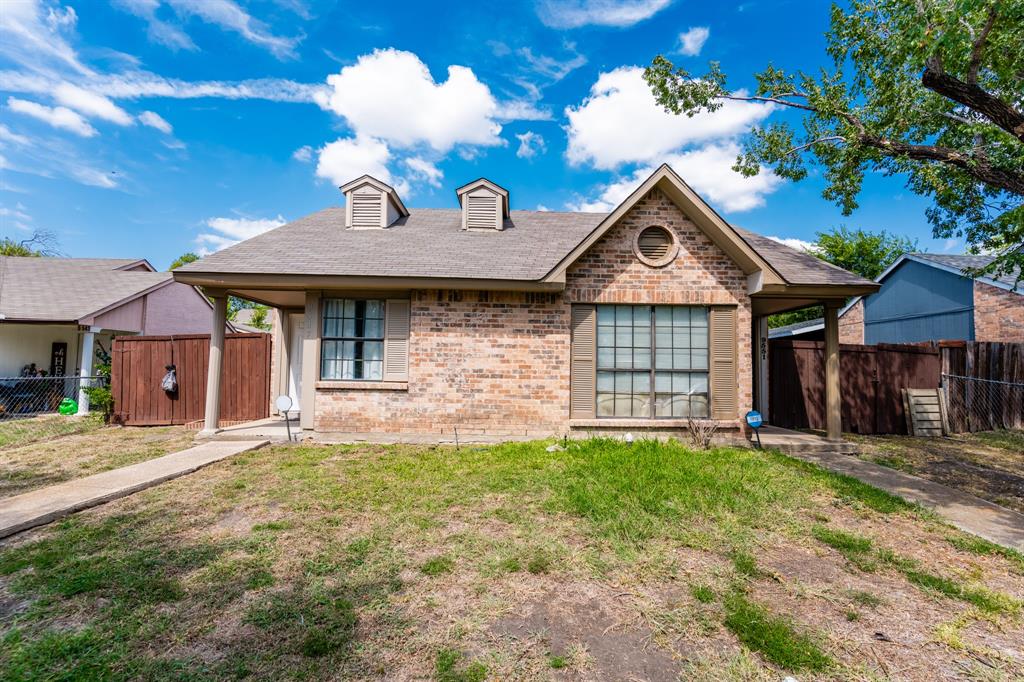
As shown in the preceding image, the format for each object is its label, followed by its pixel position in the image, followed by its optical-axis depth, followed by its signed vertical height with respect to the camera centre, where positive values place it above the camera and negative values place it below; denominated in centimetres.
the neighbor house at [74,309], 1449 +158
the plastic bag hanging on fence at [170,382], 1112 -66
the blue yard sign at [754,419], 751 -91
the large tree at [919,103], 604 +482
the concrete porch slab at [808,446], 827 -148
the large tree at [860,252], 3431 +880
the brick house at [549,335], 842 +50
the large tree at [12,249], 3231 +764
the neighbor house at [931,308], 1558 +244
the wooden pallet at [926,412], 1083 -108
